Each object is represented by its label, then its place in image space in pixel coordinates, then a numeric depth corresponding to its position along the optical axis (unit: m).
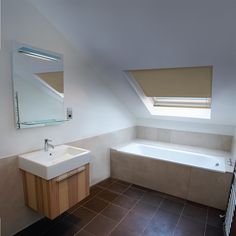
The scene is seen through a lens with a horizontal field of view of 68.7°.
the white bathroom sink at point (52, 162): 1.56
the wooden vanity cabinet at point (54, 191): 1.61
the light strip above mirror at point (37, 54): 1.69
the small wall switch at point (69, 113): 2.21
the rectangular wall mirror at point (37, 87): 1.68
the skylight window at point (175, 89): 2.20
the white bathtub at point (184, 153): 2.55
